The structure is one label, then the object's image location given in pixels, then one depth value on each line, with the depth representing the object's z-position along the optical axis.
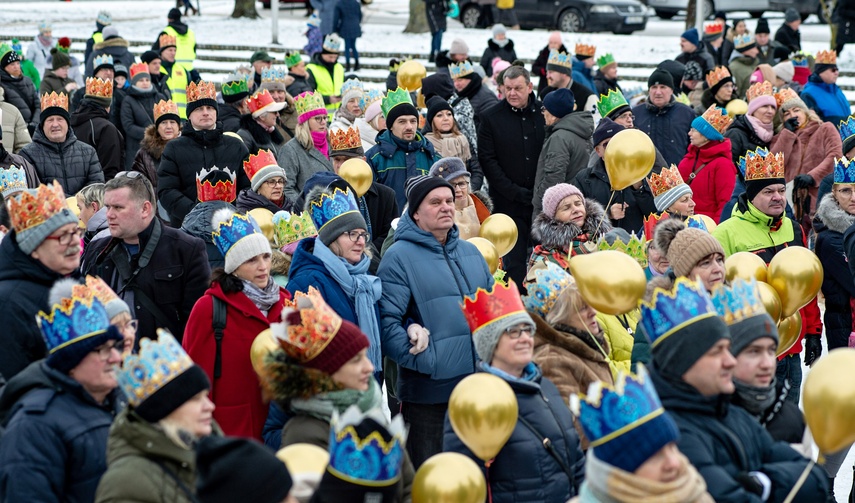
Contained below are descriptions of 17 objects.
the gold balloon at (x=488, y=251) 14.39
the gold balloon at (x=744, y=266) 12.41
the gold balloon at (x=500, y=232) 15.87
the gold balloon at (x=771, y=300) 11.66
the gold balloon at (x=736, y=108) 25.61
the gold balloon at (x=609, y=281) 10.83
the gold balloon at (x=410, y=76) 26.33
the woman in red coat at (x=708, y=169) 19.75
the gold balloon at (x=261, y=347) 9.30
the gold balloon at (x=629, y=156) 15.78
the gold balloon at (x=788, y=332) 13.06
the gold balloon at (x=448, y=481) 7.87
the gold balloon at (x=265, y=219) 14.81
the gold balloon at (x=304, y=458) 7.63
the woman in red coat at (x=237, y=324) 11.27
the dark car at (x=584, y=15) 51.94
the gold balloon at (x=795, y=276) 12.18
